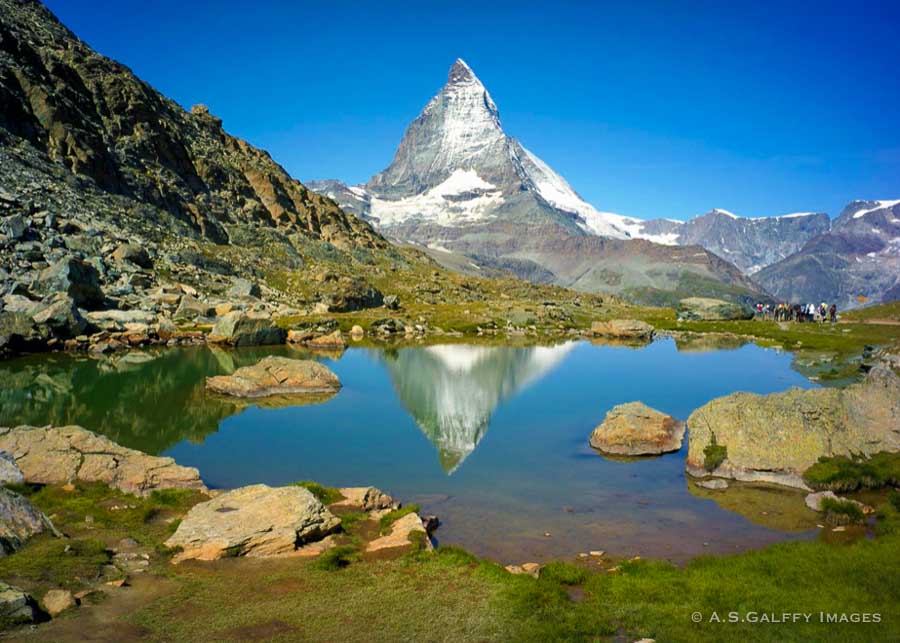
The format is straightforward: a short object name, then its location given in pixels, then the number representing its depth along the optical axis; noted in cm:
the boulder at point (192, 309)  7816
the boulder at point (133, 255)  8581
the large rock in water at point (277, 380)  4644
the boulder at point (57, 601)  1333
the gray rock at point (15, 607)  1248
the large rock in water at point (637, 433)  3225
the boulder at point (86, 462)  2359
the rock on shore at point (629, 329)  9631
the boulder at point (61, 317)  6053
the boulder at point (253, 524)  1758
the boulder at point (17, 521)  1596
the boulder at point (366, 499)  2291
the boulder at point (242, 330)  7131
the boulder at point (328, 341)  7744
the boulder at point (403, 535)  1889
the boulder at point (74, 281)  6619
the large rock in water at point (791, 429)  2667
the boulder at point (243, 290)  9512
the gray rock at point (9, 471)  2138
